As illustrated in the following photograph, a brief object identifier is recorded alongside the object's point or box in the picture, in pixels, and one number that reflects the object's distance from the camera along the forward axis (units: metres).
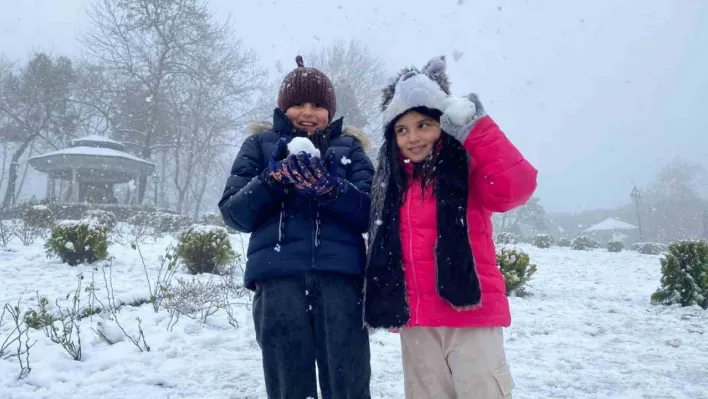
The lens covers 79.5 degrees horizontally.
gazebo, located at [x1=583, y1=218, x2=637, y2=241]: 43.06
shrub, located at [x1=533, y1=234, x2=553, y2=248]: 20.55
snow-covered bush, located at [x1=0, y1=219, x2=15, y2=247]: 8.77
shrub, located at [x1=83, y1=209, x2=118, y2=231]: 12.39
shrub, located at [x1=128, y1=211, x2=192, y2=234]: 14.87
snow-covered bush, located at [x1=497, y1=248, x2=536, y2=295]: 7.39
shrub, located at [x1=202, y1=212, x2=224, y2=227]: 16.09
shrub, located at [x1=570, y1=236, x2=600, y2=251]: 21.20
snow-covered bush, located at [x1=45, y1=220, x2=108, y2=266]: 7.41
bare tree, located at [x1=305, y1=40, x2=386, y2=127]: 27.66
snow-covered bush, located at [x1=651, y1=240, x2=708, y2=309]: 6.52
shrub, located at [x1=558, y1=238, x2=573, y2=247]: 23.70
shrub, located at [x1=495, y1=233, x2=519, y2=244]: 19.86
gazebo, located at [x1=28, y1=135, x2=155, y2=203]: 18.19
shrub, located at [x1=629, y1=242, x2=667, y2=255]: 19.84
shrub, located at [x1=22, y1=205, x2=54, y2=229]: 10.56
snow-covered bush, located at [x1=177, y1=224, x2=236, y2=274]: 7.60
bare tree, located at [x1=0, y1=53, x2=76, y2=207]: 25.28
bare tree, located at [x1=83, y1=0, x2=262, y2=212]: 23.25
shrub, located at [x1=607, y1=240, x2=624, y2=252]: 19.61
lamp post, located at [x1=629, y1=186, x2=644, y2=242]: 37.26
